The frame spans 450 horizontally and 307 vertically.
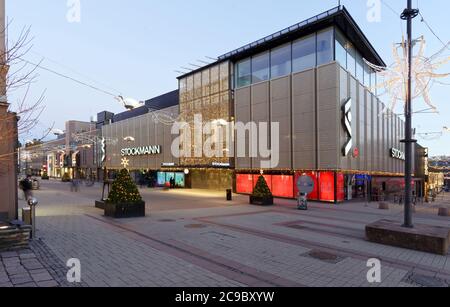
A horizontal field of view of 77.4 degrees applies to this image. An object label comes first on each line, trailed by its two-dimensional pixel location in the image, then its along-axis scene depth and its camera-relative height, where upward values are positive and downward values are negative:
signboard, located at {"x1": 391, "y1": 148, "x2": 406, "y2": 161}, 39.75 +0.44
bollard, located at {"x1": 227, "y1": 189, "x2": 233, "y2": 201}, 24.09 -3.26
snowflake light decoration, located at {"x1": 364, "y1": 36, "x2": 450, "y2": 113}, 10.12 +3.13
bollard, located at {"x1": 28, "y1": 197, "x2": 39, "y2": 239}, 9.57 -1.82
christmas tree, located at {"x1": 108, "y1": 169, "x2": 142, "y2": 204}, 14.58 -1.64
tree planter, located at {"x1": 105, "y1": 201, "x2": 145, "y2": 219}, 14.14 -2.62
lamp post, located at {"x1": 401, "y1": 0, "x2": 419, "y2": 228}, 9.80 +1.26
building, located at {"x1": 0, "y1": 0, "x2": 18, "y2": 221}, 9.68 -0.62
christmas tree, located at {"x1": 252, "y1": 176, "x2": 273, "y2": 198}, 20.66 -2.38
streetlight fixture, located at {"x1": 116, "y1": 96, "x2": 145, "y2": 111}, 16.31 +3.30
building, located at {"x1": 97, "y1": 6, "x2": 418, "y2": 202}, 23.22 +4.91
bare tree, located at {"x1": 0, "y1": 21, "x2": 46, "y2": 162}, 6.15 +1.80
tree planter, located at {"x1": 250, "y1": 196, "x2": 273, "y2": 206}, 20.48 -3.16
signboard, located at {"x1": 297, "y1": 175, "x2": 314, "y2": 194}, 17.78 -1.69
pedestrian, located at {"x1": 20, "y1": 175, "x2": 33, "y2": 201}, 19.83 -2.01
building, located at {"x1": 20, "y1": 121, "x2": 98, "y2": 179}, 63.38 +0.09
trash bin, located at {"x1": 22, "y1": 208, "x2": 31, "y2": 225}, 10.38 -2.08
